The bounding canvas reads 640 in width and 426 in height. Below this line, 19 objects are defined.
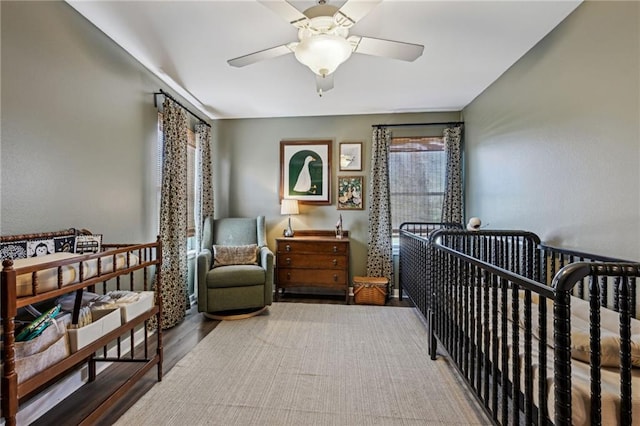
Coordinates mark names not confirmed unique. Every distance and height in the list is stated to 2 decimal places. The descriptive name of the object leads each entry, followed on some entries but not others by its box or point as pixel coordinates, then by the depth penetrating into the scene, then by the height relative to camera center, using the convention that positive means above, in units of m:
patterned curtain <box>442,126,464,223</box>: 3.91 +0.41
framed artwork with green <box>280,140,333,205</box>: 4.22 +0.56
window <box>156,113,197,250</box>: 3.62 +0.29
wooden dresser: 3.78 -0.67
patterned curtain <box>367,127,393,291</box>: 4.02 +0.00
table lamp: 4.02 +0.03
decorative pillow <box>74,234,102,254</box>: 1.79 -0.20
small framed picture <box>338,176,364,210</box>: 4.18 +0.25
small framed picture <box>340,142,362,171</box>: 4.16 +0.75
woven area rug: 1.69 -1.15
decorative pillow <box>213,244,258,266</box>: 3.45 -0.52
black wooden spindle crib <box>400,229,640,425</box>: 0.92 -0.56
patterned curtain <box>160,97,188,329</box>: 2.86 -0.01
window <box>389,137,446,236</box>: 4.07 +0.44
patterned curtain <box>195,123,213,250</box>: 3.80 +0.38
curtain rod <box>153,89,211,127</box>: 2.86 +1.11
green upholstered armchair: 3.08 -0.77
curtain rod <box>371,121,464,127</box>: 4.01 +1.16
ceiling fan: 1.53 +1.00
